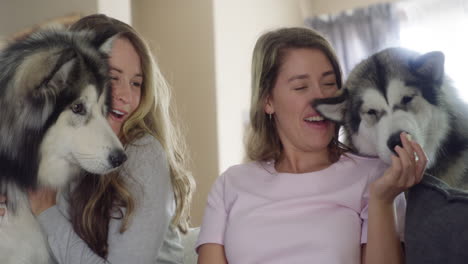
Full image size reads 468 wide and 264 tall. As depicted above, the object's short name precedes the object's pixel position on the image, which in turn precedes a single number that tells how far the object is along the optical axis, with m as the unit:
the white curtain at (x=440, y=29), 3.46
